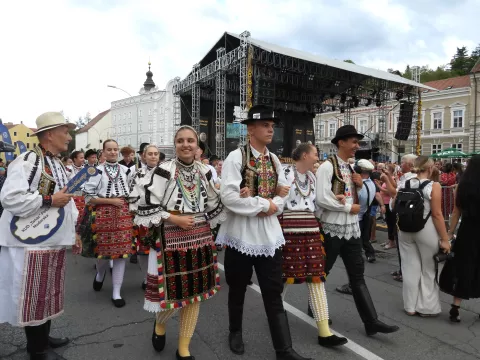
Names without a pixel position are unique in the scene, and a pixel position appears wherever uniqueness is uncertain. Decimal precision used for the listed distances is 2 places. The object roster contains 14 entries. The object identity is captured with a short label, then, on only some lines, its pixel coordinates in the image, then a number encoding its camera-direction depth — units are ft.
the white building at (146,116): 170.09
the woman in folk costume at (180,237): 9.83
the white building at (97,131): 237.25
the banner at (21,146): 20.52
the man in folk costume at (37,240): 9.48
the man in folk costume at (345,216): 11.93
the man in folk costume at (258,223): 9.96
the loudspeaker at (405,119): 77.56
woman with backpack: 13.71
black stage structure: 57.06
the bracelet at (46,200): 9.66
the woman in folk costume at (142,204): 9.95
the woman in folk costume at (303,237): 11.94
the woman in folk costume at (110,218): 15.52
